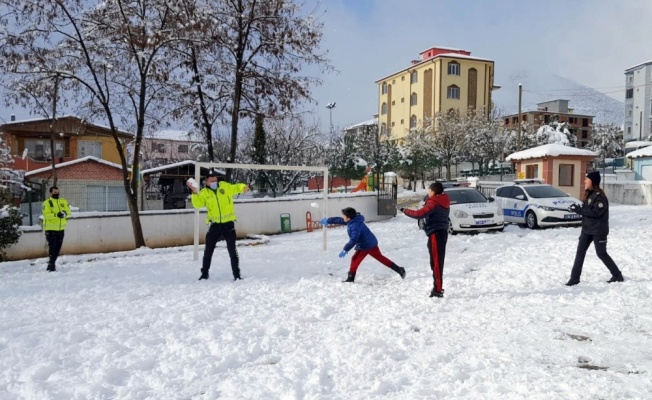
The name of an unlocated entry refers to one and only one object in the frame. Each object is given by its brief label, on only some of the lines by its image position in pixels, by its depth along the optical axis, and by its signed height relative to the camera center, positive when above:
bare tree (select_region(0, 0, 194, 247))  13.41 +3.57
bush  12.42 -1.14
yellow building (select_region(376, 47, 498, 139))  60.38 +11.62
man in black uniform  7.51 -0.65
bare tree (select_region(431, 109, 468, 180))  44.16 +3.59
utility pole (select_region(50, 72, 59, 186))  14.00 +2.38
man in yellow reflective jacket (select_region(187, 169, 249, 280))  8.80 -0.61
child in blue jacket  8.29 -1.02
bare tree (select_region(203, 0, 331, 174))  15.95 +4.15
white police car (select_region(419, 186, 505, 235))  14.80 -1.03
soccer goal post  11.73 +0.30
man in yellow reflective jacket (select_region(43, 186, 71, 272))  10.62 -0.90
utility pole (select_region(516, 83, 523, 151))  40.53 +7.25
